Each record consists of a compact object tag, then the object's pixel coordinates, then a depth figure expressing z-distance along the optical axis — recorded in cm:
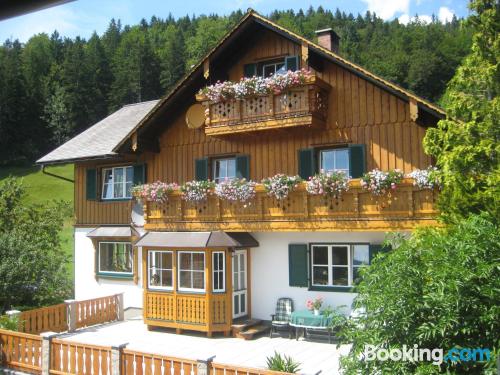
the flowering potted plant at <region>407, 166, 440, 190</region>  1183
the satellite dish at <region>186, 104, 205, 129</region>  1712
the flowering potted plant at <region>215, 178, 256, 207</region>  1435
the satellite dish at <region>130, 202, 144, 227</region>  1792
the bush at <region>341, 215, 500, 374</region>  587
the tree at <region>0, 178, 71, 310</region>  1627
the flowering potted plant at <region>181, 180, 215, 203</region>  1499
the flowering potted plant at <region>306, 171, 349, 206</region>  1301
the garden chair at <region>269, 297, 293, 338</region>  1441
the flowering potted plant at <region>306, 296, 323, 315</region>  1418
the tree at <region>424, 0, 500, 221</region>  945
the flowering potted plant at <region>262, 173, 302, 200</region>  1368
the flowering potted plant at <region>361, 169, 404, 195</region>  1234
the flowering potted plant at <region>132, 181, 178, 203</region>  1577
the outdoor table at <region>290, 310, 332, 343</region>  1367
